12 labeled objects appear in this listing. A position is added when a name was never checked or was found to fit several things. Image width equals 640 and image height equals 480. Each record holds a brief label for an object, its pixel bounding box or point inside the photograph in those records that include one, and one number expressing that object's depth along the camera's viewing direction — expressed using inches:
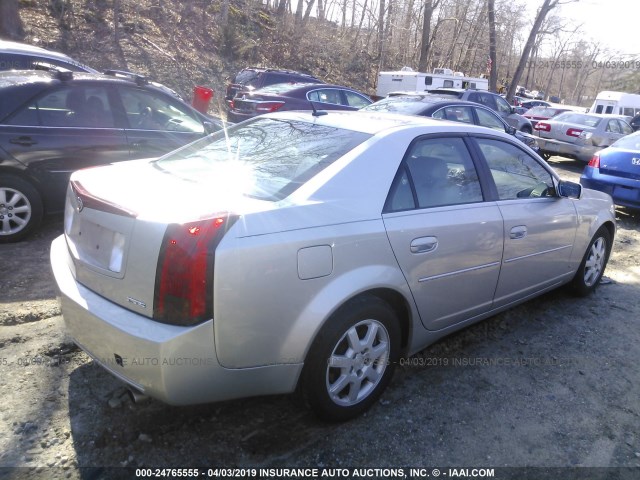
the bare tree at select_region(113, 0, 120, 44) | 685.3
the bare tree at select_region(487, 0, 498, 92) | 908.0
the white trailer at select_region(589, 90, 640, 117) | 932.6
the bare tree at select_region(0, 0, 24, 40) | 592.4
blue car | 300.7
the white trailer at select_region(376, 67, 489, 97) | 763.4
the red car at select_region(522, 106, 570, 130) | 793.2
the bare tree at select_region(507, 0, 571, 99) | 906.1
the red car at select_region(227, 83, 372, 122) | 429.1
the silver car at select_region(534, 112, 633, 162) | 514.9
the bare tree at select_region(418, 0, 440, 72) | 934.4
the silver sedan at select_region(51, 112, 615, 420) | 87.4
